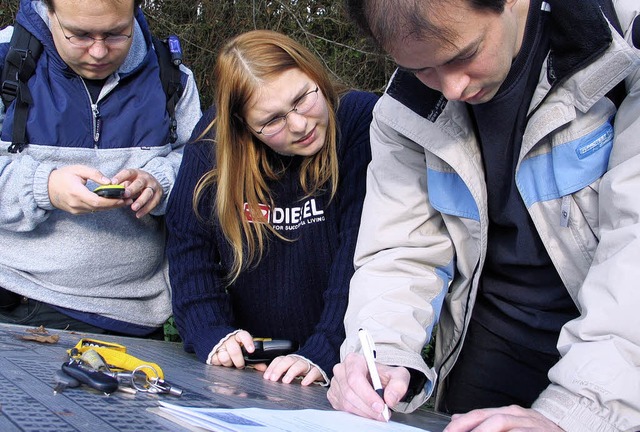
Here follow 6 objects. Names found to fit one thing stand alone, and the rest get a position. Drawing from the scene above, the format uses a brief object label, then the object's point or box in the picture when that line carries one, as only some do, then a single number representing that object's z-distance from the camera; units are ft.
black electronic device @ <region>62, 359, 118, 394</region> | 5.42
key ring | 5.75
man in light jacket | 4.93
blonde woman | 8.80
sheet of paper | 4.58
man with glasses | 9.15
